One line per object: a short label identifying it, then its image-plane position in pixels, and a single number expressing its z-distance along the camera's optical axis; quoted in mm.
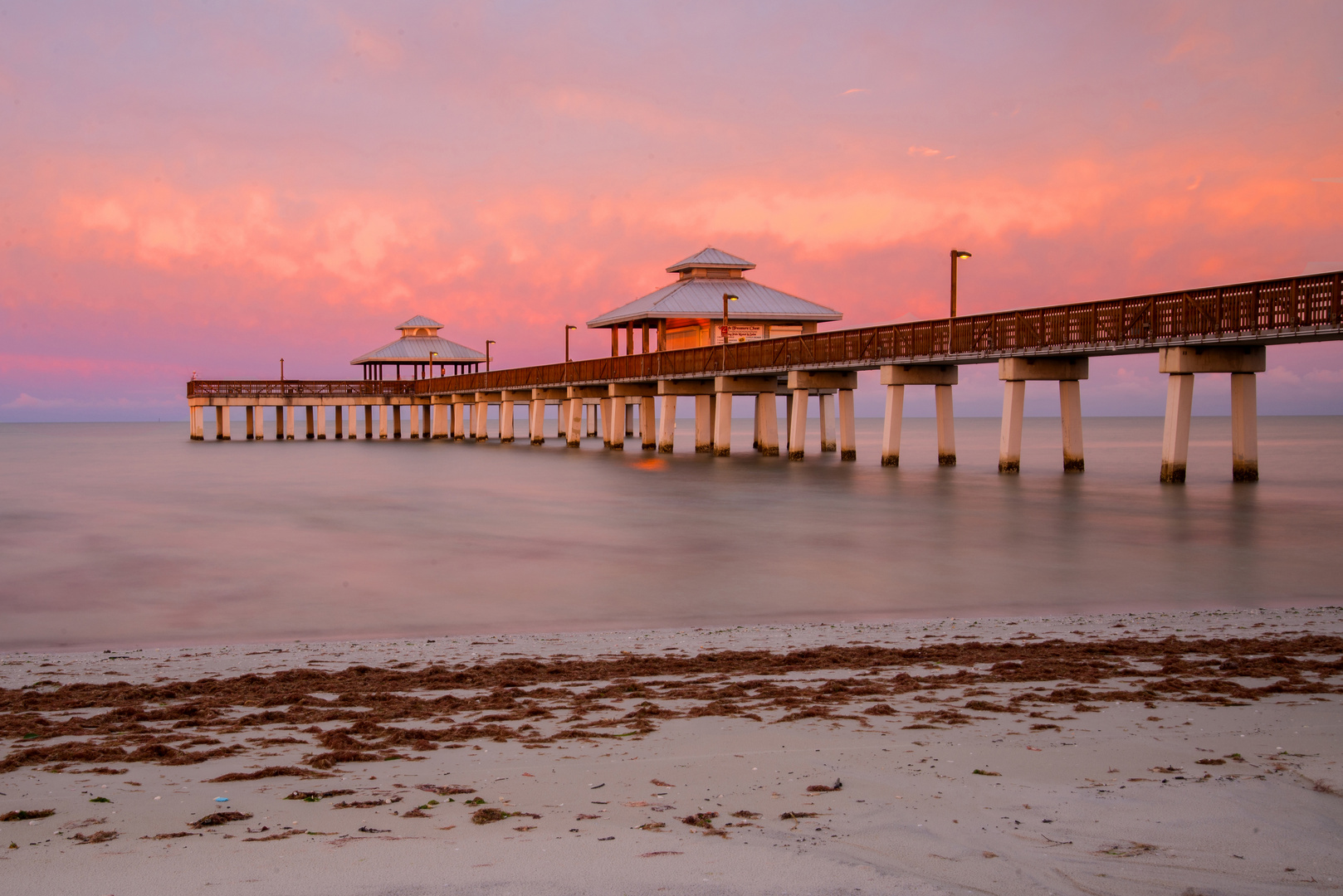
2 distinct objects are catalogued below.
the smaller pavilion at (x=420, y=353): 88000
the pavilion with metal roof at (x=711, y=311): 57938
